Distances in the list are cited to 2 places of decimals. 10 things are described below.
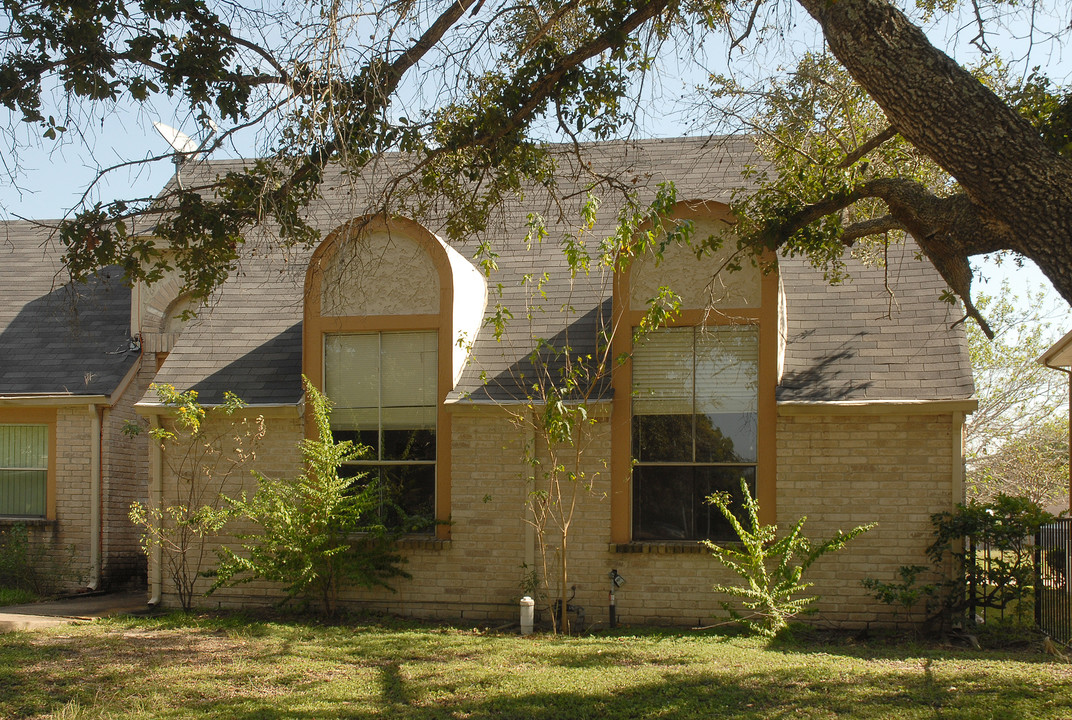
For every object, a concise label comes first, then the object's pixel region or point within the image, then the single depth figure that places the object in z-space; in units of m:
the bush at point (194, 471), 11.26
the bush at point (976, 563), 9.38
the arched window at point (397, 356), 11.02
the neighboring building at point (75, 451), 13.13
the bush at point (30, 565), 12.80
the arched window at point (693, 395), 10.33
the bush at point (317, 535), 10.26
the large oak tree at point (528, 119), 5.68
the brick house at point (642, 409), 10.02
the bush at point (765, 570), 9.28
